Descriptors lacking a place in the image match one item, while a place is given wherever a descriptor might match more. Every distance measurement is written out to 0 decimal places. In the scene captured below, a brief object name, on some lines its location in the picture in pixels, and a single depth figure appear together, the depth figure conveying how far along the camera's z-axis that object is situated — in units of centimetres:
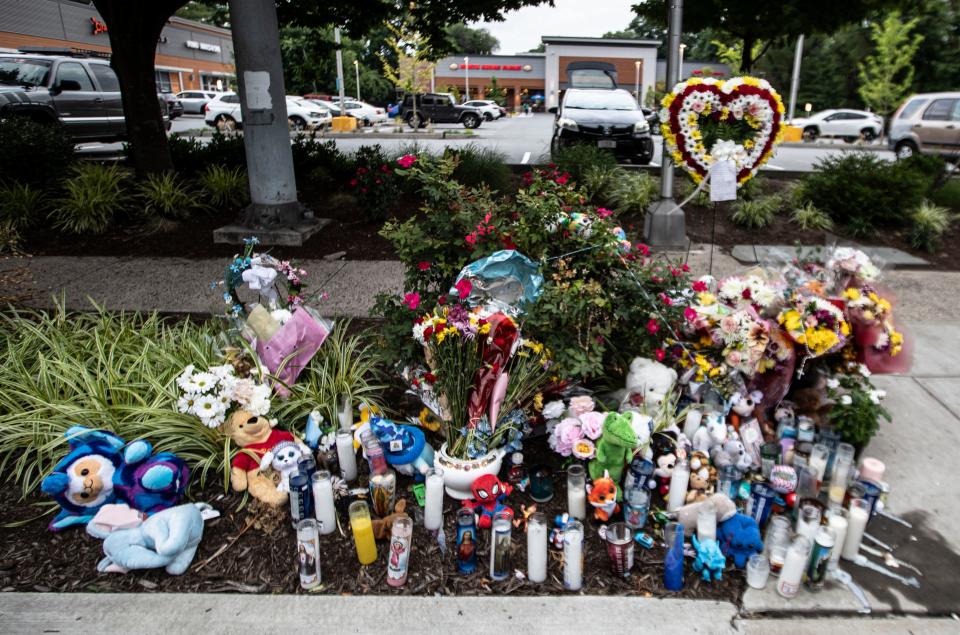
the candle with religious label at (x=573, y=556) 237
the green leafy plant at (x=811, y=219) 775
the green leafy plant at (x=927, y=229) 724
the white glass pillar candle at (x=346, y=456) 298
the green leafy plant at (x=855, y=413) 316
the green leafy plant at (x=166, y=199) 788
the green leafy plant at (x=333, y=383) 337
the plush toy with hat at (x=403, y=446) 290
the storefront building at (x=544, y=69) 5353
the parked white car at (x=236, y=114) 2617
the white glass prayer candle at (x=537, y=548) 242
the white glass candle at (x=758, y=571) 243
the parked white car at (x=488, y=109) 3612
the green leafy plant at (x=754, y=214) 787
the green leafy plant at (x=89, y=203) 759
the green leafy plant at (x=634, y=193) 819
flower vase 287
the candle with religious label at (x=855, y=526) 253
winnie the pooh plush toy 291
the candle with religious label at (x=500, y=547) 243
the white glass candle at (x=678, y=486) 276
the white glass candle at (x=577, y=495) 277
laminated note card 466
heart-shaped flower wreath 495
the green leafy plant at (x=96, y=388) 315
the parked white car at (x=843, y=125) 2423
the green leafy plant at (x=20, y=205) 754
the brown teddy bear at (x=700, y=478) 283
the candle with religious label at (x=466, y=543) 250
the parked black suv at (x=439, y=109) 3034
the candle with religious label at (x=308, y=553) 239
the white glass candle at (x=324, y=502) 270
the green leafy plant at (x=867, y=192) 756
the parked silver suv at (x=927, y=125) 1484
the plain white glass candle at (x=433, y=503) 269
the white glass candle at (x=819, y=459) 292
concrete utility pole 675
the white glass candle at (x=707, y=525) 254
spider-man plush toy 263
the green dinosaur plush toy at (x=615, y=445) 276
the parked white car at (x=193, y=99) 3325
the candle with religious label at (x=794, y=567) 235
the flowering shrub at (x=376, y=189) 769
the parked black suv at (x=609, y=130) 1092
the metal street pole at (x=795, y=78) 2672
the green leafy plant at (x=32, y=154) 790
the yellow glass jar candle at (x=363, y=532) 253
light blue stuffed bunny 249
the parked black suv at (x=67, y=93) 1315
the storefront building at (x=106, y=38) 3250
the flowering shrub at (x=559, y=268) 315
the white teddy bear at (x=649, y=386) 322
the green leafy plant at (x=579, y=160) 885
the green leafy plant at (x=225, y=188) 830
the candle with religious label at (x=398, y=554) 244
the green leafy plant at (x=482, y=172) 862
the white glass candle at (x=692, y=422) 312
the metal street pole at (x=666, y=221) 723
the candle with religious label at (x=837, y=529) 244
